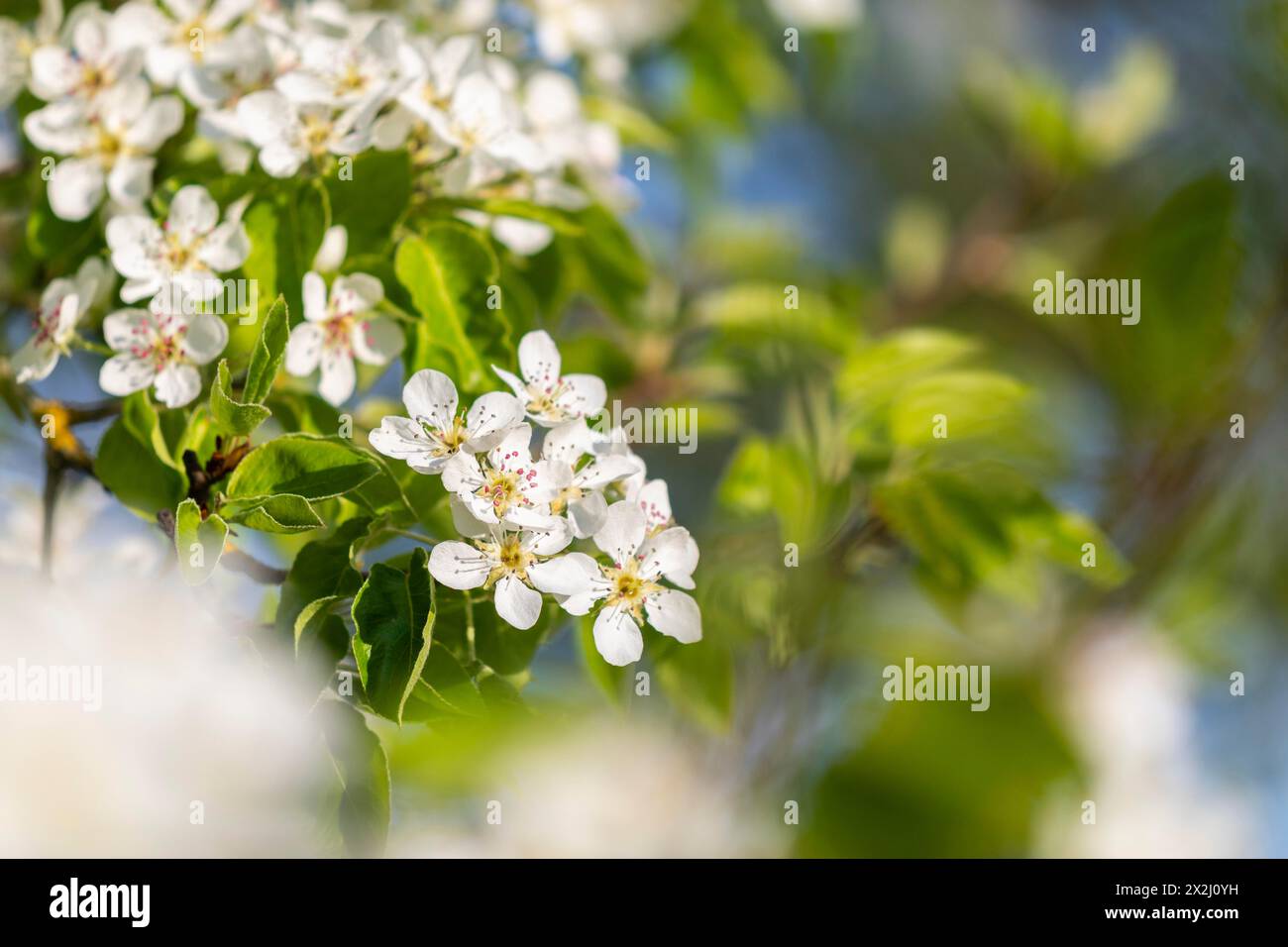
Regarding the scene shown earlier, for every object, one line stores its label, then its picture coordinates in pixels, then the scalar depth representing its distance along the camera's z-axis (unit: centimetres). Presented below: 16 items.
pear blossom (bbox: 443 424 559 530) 80
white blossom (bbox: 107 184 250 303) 84
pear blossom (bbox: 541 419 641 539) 80
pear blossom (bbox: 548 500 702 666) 81
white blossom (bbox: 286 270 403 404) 84
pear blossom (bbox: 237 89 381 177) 85
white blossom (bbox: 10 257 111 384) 85
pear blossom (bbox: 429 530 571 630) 80
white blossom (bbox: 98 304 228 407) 83
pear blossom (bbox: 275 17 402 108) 85
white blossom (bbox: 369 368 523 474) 81
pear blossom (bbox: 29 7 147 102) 88
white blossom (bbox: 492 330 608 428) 83
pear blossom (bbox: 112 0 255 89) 87
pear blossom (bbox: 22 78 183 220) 86
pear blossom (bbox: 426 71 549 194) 85
